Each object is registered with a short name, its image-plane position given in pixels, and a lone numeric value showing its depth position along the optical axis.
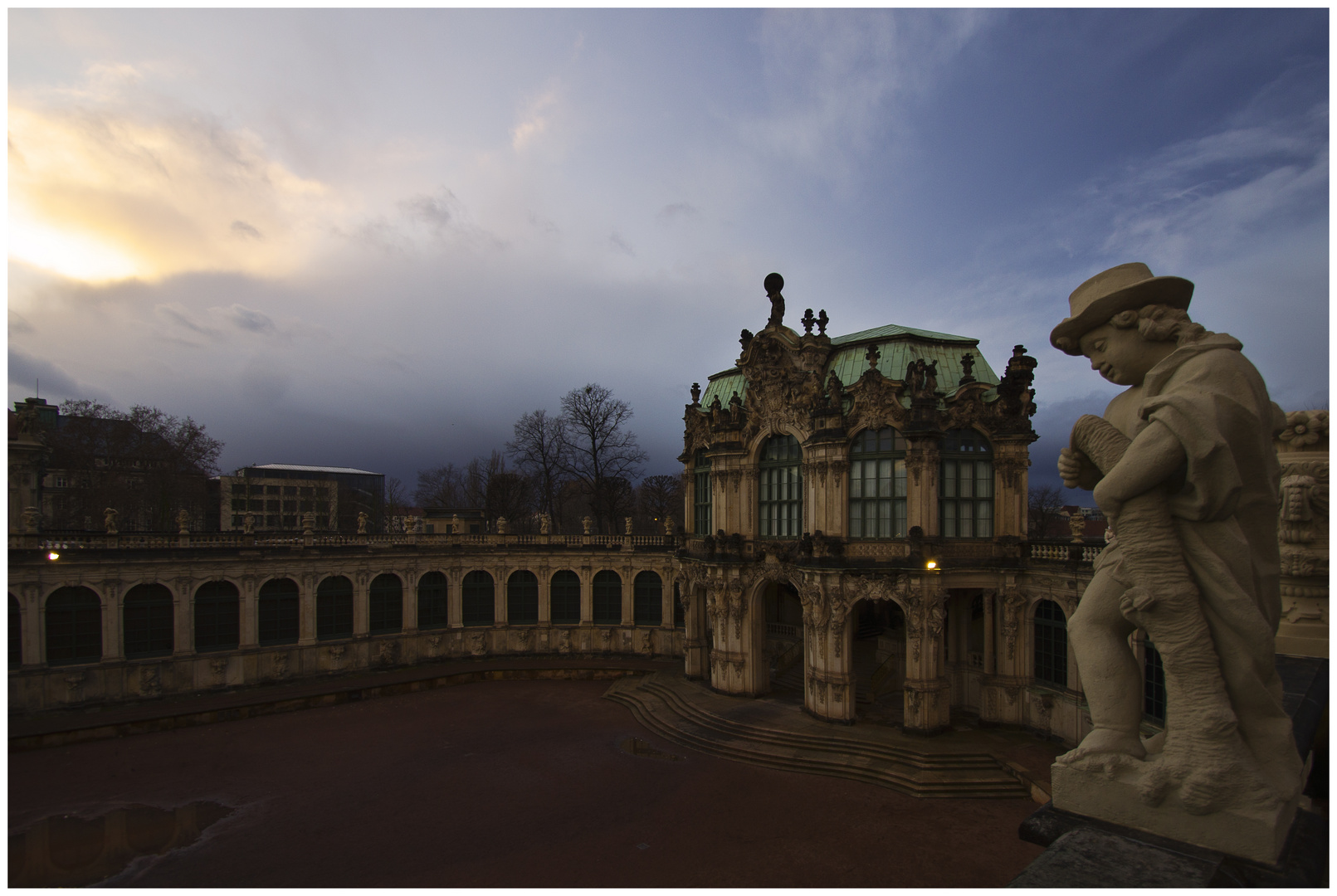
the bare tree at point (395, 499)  68.50
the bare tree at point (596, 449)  45.12
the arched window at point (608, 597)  35.19
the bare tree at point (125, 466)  38.66
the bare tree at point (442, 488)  82.06
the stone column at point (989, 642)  22.97
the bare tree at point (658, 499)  69.29
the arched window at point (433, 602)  33.44
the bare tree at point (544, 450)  46.50
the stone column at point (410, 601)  32.75
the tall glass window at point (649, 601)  35.09
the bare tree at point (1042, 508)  52.47
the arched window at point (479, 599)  34.38
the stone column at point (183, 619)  27.56
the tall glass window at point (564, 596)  35.31
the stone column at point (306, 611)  30.16
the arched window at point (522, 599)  34.97
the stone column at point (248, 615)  28.83
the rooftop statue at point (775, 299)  26.53
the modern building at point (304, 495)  70.25
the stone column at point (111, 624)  26.23
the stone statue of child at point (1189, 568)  4.06
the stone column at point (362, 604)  31.52
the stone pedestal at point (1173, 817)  3.87
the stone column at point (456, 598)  33.91
